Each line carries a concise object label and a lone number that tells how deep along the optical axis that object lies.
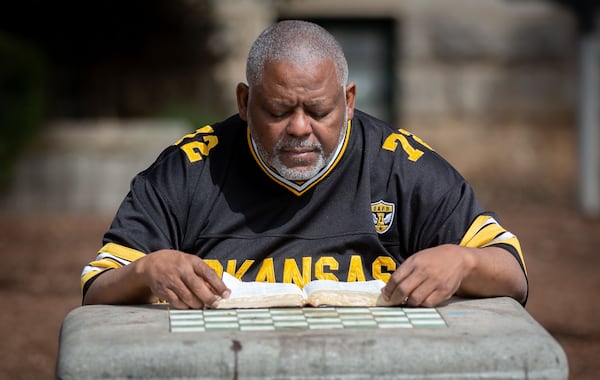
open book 4.36
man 4.71
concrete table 3.69
